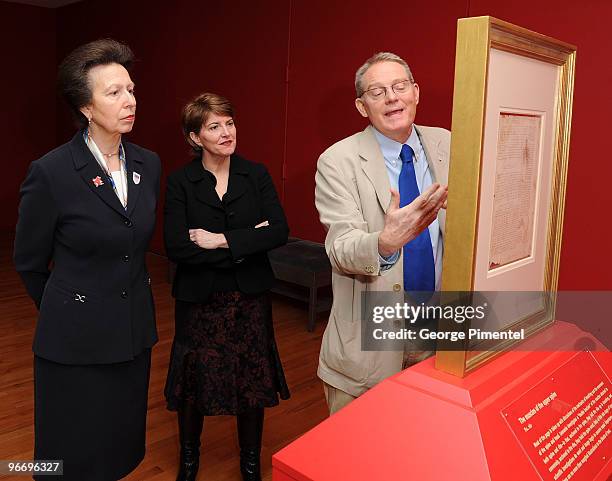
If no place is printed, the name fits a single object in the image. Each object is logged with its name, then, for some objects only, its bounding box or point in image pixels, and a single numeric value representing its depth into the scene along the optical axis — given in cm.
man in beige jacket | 157
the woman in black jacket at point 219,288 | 239
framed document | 99
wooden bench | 465
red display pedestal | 94
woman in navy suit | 181
